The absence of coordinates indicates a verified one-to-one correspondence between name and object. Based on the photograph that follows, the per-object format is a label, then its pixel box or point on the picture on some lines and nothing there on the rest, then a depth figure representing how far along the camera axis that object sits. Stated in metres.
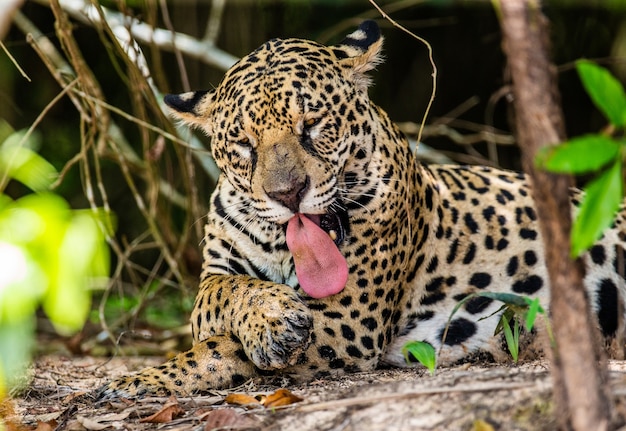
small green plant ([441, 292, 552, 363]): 7.57
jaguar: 9.61
